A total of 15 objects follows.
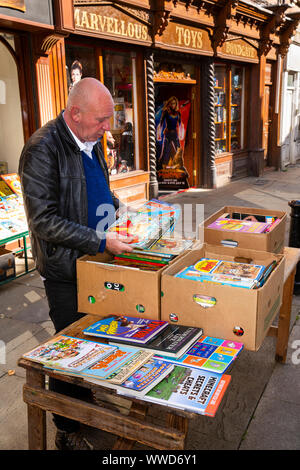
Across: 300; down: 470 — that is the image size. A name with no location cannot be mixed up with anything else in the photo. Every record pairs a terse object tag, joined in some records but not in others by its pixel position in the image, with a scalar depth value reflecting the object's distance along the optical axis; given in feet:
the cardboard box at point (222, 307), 6.81
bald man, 8.08
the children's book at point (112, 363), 6.10
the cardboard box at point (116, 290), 7.48
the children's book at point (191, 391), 5.55
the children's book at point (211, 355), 6.30
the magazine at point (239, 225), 10.40
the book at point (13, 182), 19.60
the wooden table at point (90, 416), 5.86
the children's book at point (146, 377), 5.80
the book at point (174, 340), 6.61
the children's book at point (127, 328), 6.97
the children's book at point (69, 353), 6.39
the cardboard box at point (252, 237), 9.91
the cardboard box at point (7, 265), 17.47
